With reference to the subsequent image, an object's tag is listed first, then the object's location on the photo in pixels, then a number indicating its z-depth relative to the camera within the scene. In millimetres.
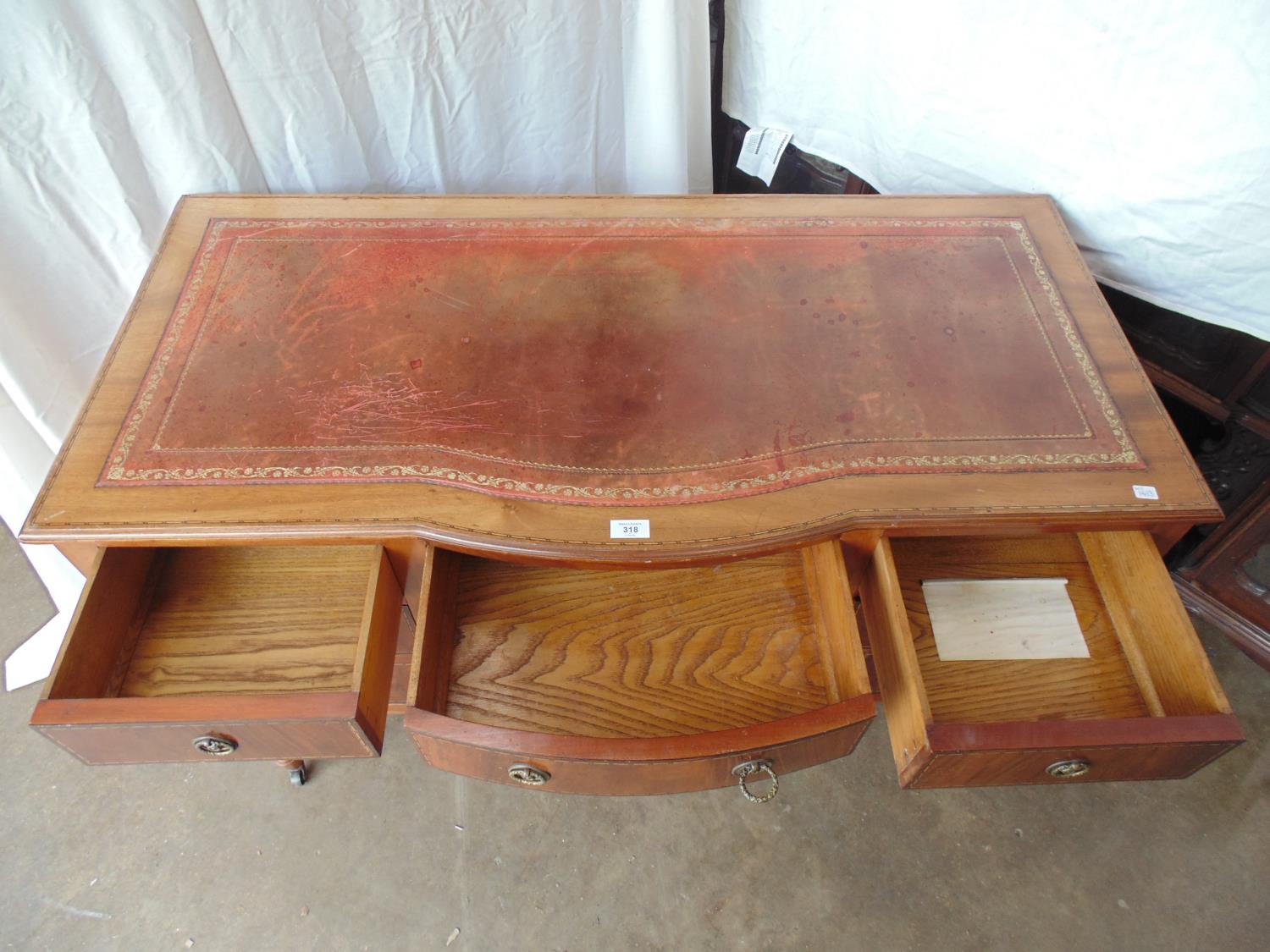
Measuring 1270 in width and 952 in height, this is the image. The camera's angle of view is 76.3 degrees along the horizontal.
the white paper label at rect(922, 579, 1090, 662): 948
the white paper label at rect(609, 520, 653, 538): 790
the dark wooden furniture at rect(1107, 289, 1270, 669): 1074
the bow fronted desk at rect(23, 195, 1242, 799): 796
